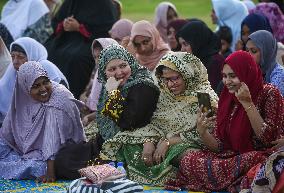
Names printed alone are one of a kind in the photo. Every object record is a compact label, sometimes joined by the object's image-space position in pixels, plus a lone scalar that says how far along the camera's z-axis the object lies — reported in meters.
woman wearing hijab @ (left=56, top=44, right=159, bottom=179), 15.66
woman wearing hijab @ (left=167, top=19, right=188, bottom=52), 21.23
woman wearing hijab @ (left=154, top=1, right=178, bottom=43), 24.84
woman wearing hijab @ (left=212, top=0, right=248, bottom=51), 23.35
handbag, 12.95
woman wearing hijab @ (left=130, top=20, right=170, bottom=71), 18.09
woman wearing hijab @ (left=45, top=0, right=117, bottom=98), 21.41
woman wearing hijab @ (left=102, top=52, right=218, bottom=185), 15.34
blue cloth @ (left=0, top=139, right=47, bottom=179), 15.96
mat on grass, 14.97
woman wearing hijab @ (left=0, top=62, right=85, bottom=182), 16.00
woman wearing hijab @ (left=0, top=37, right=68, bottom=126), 18.06
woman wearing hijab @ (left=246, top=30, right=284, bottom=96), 16.34
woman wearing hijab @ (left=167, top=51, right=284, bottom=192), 14.13
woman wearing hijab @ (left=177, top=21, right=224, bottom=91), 18.20
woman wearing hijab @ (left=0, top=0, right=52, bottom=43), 23.91
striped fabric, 12.80
